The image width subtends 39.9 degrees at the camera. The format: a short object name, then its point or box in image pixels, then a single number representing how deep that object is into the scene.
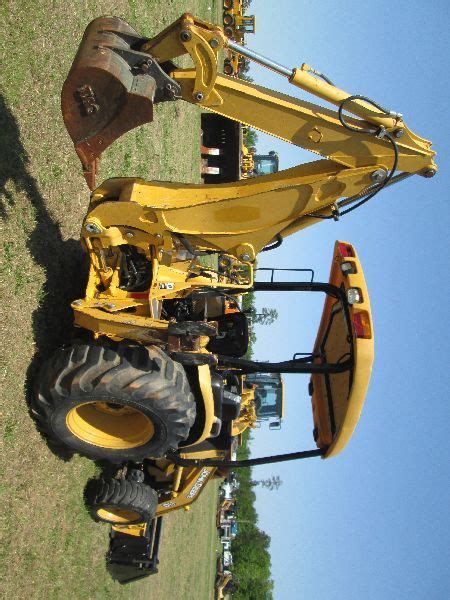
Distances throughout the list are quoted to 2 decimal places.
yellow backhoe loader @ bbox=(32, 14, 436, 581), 4.59
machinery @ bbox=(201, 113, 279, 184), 17.16
